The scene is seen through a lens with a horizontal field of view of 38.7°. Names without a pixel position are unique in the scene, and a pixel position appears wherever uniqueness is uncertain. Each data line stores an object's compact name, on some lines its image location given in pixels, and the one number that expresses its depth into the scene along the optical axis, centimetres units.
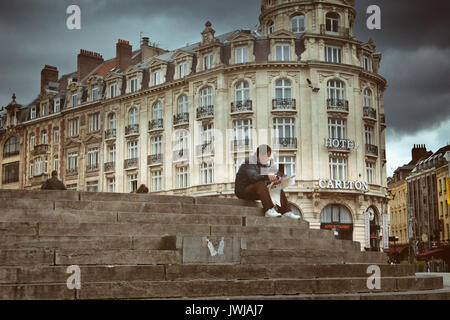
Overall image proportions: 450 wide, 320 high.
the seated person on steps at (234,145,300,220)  1286
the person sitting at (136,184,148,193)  1905
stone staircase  902
